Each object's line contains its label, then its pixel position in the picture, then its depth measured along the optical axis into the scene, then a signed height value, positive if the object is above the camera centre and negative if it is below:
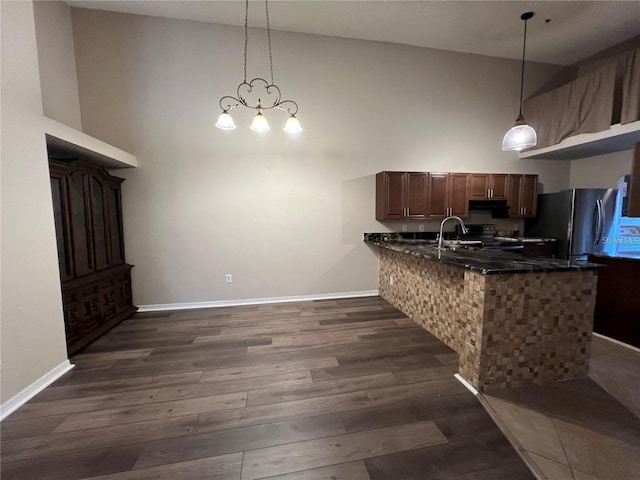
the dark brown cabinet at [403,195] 3.84 +0.33
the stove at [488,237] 3.88 -0.36
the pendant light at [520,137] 2.77 +0.89
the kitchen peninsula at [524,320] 1.83 -0.80
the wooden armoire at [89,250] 2.45 -0.36
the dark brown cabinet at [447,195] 3.96 +0.34
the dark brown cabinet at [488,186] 4.07 +0.50
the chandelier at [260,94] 3.53 +1.81
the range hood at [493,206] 4.26 +0.17
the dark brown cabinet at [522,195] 4.20 +0.35
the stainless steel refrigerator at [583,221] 3.58 -0.08
